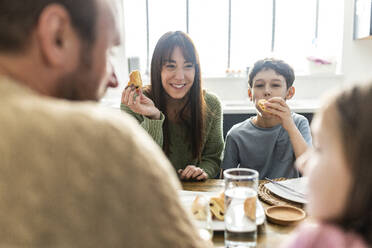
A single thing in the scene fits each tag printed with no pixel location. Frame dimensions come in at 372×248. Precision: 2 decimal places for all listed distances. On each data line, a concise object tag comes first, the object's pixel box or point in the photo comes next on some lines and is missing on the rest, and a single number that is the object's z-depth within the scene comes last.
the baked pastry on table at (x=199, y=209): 0.78
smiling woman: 1.86
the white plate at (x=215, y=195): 0.85
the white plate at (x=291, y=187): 1.03
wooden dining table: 0.79
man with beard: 0.38
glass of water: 0.76
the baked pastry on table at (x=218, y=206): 0.88
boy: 1.77
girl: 0.43
